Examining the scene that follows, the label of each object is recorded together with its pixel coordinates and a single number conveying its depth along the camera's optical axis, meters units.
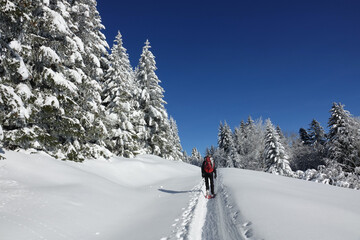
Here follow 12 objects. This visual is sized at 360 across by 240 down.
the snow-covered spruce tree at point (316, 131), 61.91
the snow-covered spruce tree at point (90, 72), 15.02
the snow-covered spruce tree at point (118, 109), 20.80
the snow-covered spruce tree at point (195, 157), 99.12
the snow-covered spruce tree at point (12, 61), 7.56
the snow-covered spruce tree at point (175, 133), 55.03
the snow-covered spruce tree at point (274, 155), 35.43
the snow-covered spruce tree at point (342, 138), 26.80
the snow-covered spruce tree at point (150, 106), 27.45
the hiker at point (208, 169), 11.07
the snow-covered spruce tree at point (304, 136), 68.78
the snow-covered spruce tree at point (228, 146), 53.38
